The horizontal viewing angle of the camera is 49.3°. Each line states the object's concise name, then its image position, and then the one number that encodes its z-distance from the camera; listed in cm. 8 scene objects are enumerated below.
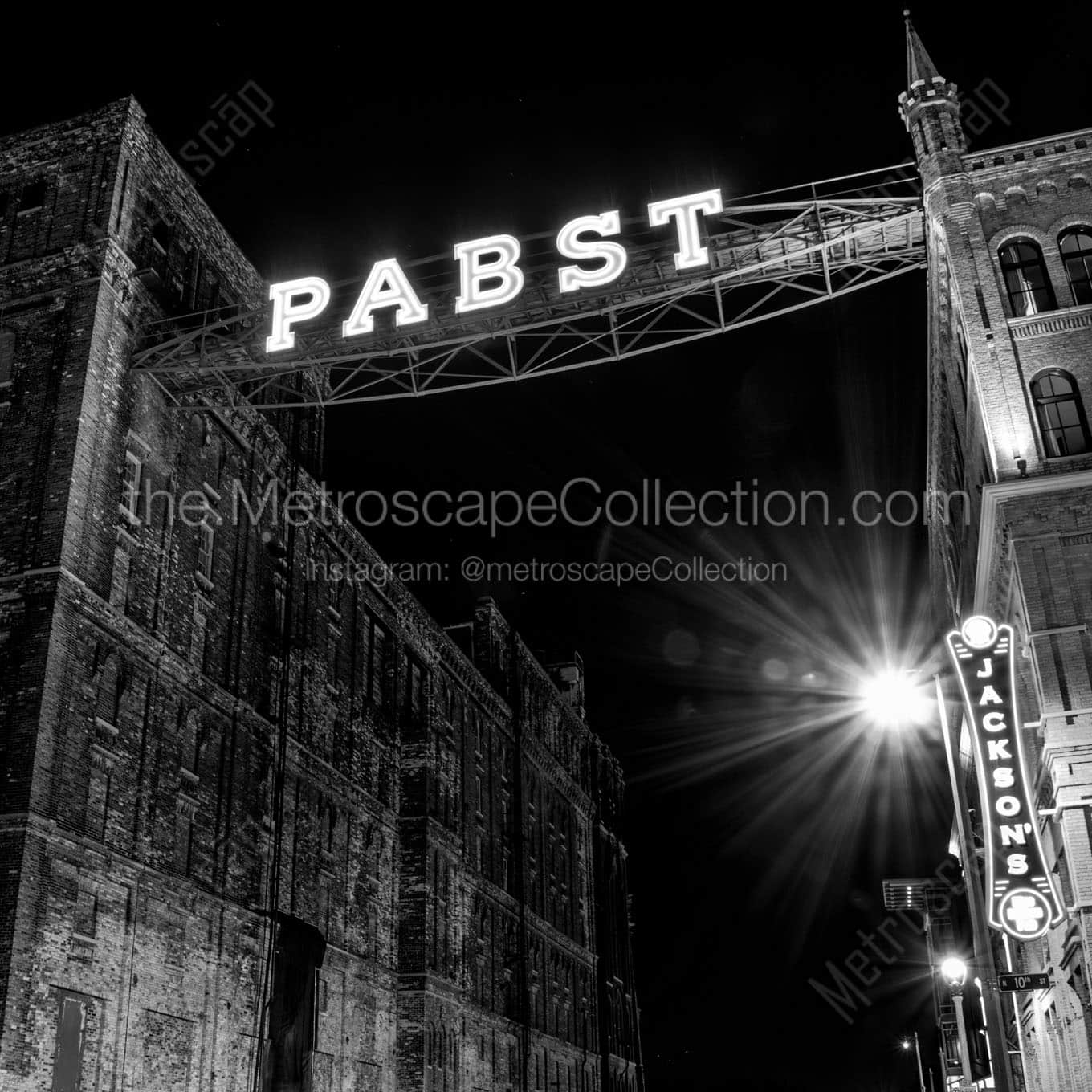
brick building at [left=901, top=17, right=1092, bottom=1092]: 2294
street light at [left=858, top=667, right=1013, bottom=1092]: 1457
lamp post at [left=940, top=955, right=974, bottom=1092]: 2403
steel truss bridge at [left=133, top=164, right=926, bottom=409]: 2667
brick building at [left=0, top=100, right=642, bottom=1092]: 2266
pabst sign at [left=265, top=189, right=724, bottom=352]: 2659
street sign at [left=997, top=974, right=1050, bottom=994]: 1730
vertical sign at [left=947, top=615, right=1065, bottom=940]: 2091
